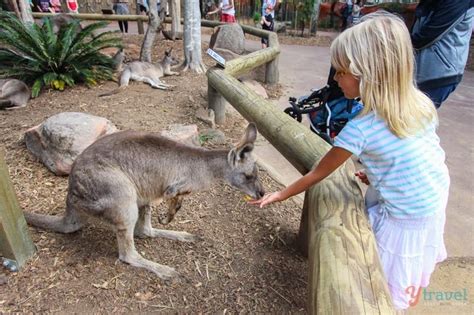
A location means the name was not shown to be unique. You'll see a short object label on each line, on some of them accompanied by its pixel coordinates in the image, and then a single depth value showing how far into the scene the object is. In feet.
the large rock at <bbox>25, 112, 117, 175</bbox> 10.05
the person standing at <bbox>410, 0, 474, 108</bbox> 9.04
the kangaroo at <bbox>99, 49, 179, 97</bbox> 18.45
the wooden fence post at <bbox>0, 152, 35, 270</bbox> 6.13
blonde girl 4.87
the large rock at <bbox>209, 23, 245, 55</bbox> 27.50
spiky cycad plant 17.04
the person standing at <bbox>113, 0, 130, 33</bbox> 39.93
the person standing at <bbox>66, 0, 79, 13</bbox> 39.27
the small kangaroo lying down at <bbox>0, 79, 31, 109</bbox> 15.25
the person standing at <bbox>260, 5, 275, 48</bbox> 34.18
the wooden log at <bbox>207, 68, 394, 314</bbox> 3.79
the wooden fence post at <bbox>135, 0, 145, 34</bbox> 36.76
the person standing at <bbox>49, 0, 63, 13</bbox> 39.81
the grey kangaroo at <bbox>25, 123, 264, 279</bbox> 6.71
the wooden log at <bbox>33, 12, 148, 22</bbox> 31.73
